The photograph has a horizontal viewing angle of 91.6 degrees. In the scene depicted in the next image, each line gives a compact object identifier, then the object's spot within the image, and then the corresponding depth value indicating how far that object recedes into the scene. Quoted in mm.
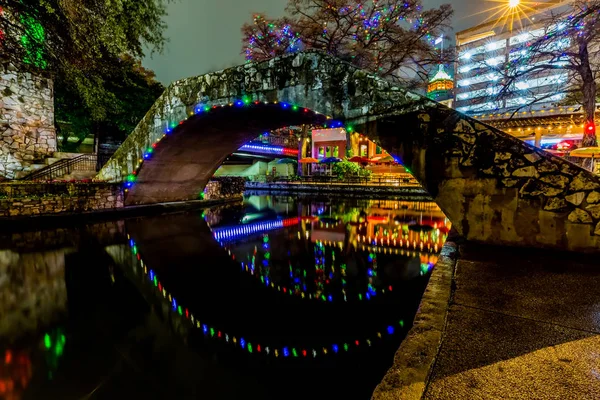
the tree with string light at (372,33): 25797
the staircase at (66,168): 16338
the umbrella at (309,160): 30928
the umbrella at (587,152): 12708
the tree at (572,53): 11547
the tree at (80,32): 8312
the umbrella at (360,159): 28797
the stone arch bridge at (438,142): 4820
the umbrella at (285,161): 40219
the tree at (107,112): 22047
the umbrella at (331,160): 30688
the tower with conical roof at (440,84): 48594
